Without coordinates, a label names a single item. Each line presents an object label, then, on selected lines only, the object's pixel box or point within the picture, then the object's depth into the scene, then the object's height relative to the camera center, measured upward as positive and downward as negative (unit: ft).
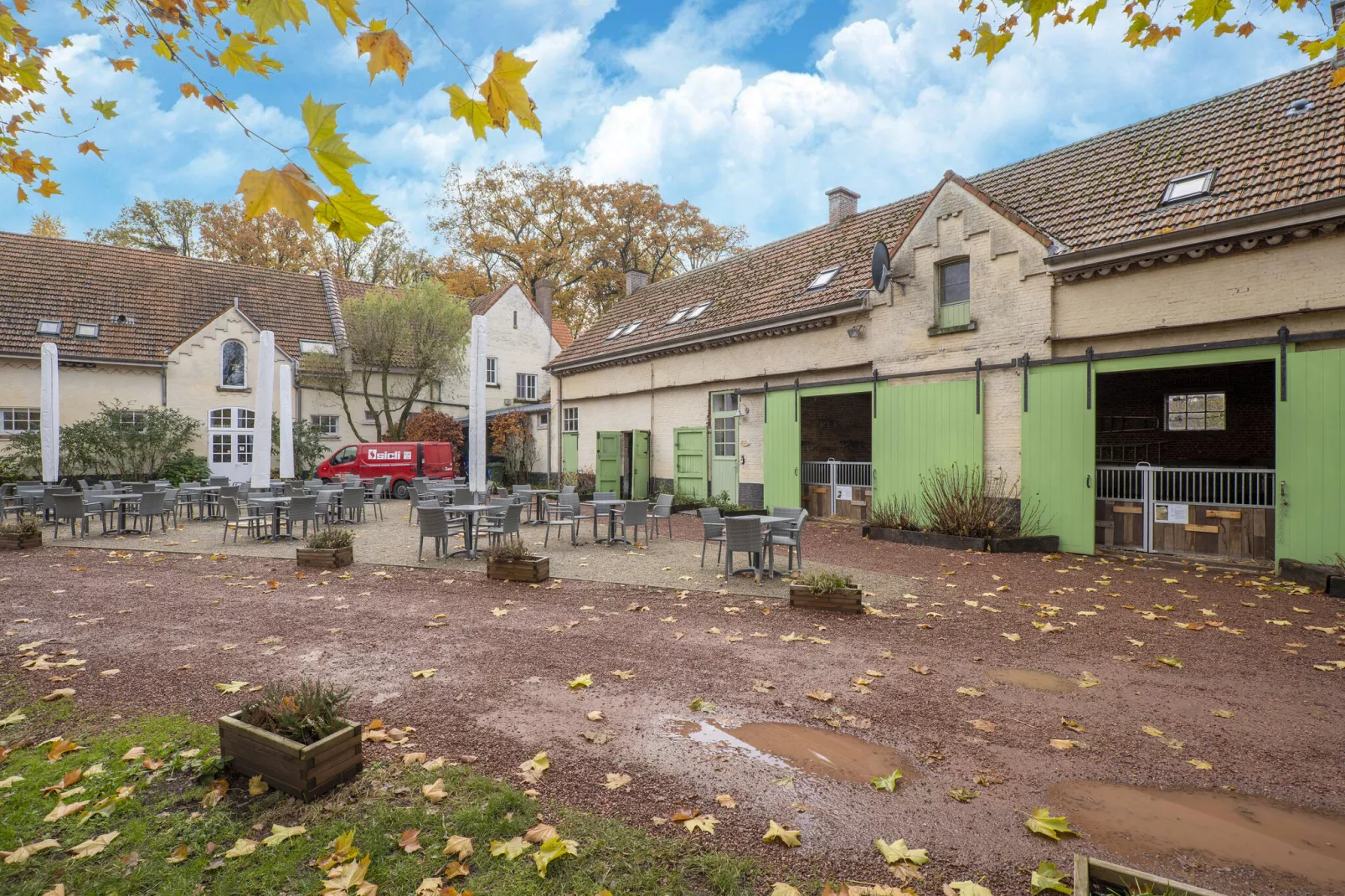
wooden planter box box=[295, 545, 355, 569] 32.07 -5.07
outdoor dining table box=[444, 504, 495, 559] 34.92 -3.72
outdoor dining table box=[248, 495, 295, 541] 40.65 -3.39
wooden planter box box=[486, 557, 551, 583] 28.76 -5.06
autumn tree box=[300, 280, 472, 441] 82.94 +13.07
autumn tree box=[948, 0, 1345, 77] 12.43 +8.87
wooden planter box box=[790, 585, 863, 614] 23.52 -5.20
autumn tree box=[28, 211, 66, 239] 99.36 +33.29
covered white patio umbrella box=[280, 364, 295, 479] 60.49 +2.09
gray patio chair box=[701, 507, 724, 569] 32.01 -3.52
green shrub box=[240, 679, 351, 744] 11.29 -4.49
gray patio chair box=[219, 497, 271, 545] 40.16 -4.08
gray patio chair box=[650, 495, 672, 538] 42.19 -3.53
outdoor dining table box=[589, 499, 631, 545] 40.65 -3.93
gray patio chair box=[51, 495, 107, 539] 41.01 -3.61
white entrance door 79.56 +1.01
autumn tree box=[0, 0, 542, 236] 7.44 +4.76
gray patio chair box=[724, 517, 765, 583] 28.60 -3.51
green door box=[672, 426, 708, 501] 60.23 -0.96
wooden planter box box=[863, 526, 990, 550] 38.11 -5.12
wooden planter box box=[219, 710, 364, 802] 10.69 -5.05
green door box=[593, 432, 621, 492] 65.41 -1.17
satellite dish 44.70 +12.43
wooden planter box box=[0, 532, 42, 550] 36.94 -5.04
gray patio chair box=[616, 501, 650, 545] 38.17 -3.52
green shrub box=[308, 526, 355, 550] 32.37 -4.29
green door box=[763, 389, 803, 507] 51.19 +0.09
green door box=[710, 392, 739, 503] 57.21 +0.80
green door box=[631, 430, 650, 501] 65.05 -1.23
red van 71.61 -1.19
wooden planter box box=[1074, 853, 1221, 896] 7.46 -4.89
